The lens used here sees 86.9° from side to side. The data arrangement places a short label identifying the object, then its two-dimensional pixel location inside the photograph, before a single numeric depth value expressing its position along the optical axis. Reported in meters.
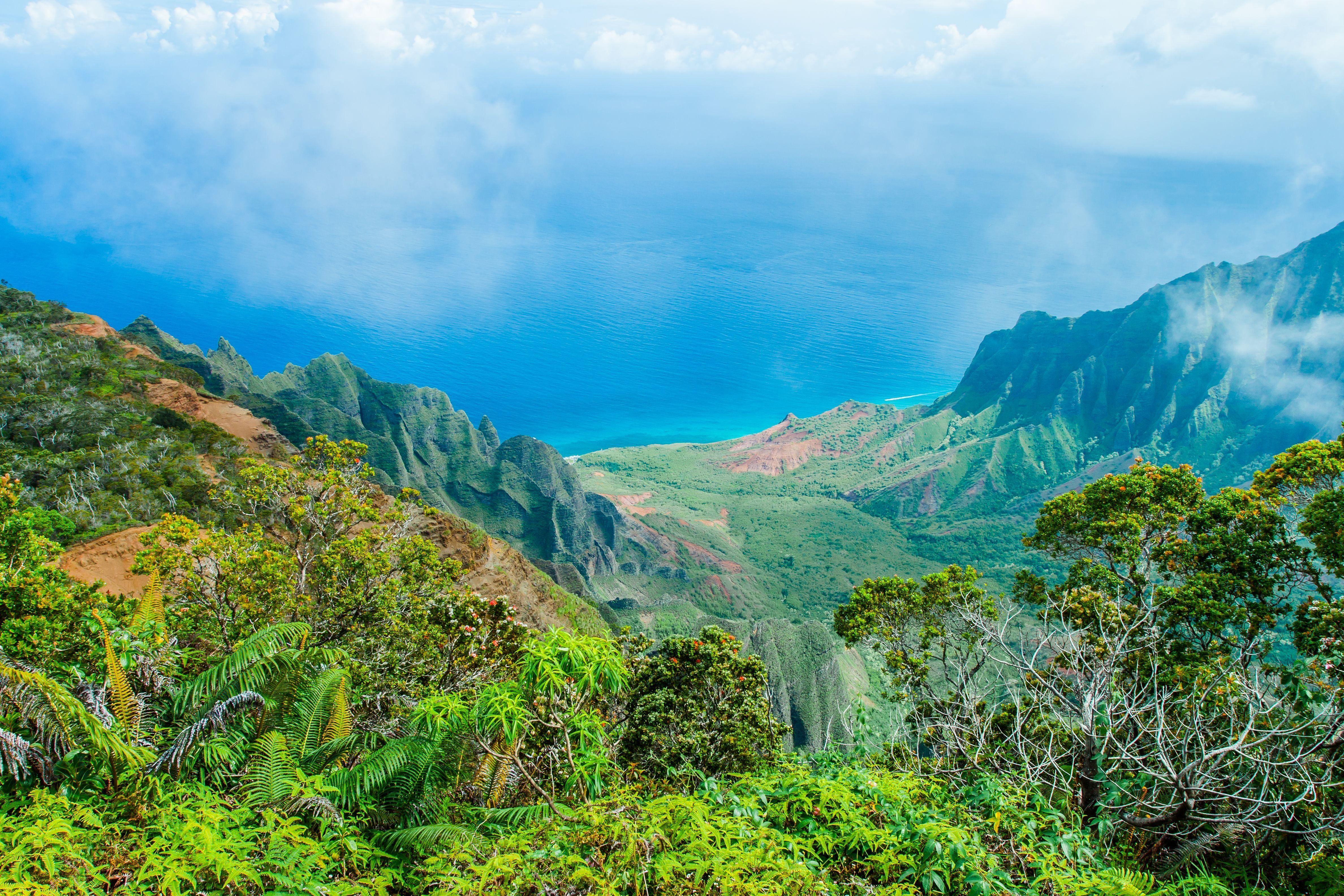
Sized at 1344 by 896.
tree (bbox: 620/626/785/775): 14.91
